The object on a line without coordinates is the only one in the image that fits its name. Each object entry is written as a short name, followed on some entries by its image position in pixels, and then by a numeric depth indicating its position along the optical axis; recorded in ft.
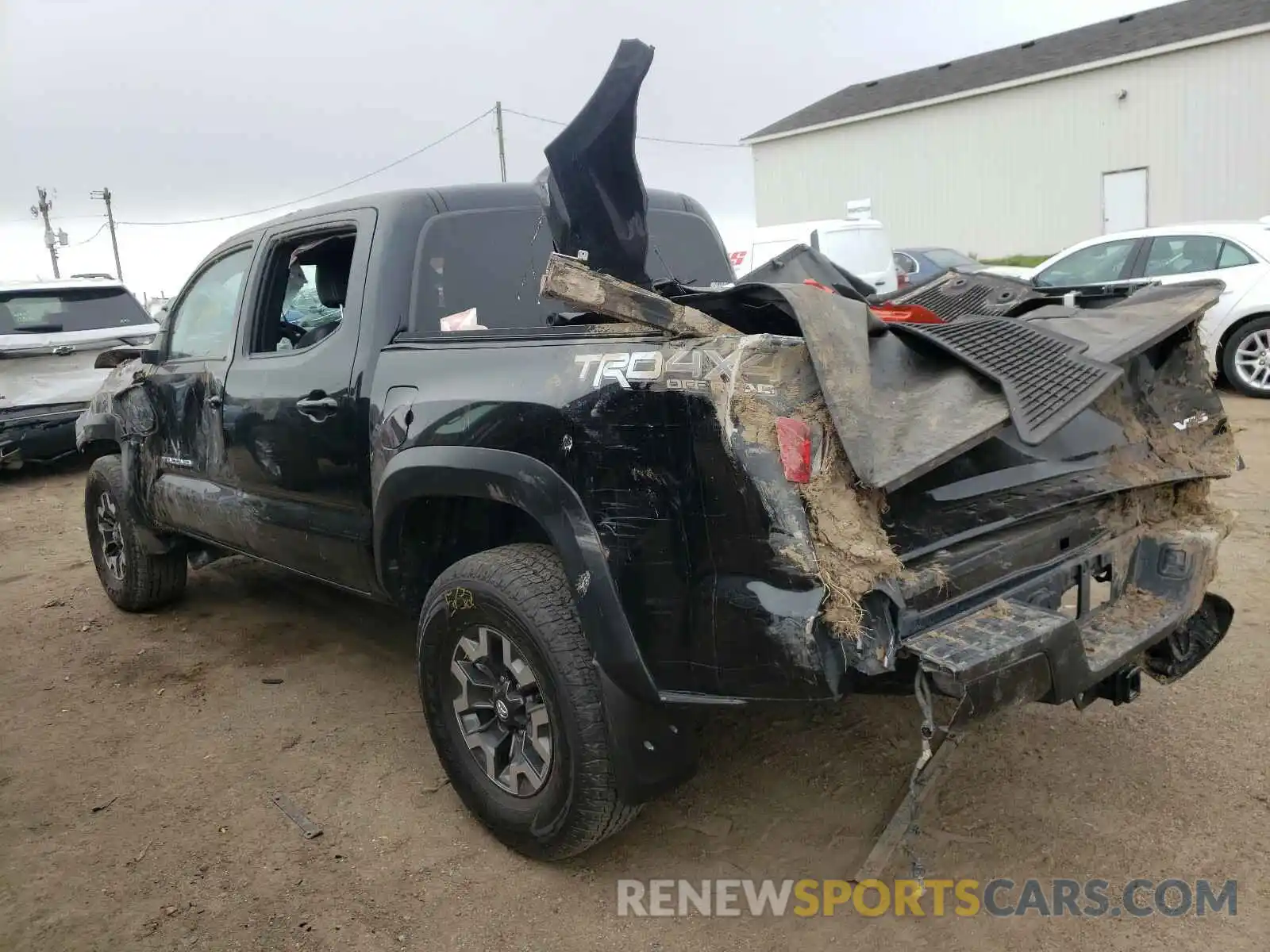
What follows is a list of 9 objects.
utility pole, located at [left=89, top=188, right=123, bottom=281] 166.77
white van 44.24
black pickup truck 7.43
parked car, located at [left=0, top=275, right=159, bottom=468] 30.07
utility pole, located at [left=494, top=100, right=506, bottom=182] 111.34
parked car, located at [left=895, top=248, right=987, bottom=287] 53.21
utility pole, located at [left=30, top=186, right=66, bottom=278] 161.07
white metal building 73.51
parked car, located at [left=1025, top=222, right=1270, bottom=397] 29.78
